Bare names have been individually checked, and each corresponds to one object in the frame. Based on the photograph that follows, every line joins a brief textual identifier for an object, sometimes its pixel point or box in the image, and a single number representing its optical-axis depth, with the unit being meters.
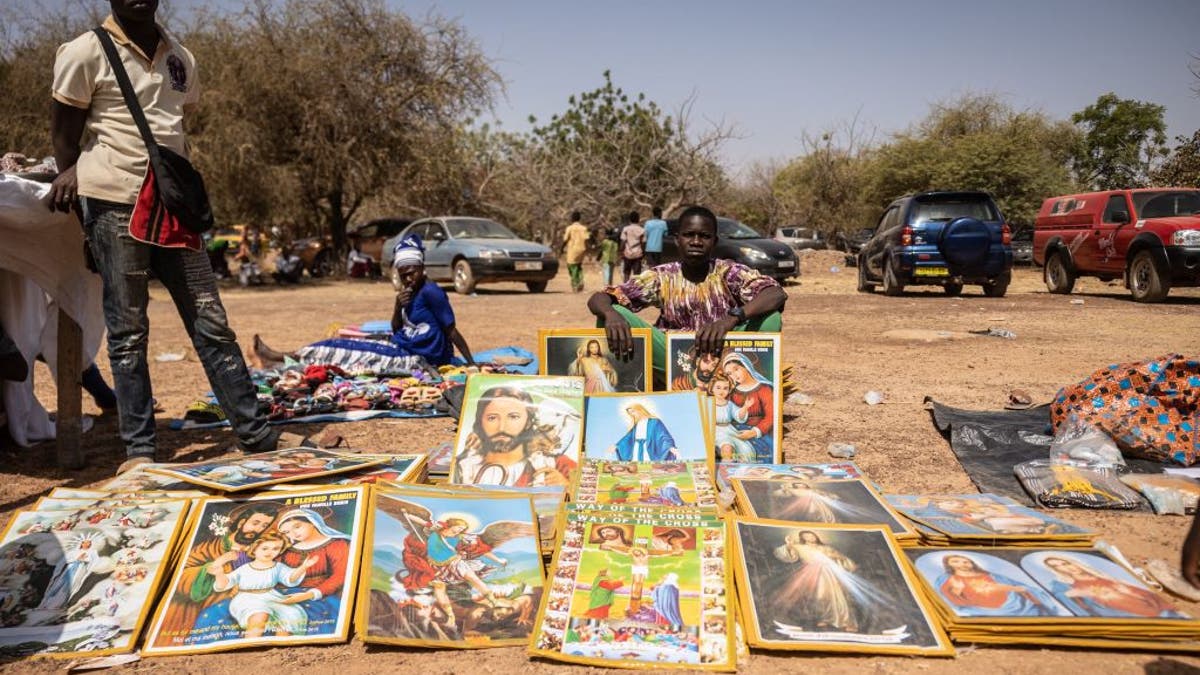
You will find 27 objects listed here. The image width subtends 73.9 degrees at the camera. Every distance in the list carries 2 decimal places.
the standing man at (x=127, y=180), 3.25
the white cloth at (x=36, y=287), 3.55
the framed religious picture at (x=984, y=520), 2.54
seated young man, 3.97
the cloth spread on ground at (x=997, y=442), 3.42
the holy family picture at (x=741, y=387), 3.63
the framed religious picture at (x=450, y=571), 2.21
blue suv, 11.85
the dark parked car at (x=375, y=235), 20.02
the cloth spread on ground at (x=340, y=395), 4.82
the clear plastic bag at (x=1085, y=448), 3.42
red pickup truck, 10.30
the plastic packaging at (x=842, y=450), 3.84
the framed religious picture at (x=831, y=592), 2.10
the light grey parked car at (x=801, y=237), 30.67
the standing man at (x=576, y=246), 15.12
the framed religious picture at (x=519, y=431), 3.14
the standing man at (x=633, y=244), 14.82
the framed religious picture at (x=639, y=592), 2.09
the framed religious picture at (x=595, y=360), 3.93
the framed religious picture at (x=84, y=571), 2.22
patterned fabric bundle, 3.48
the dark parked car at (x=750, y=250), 14.91
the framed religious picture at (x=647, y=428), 3.22
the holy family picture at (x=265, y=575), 2.22
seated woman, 5.70
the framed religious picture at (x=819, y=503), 2.64
